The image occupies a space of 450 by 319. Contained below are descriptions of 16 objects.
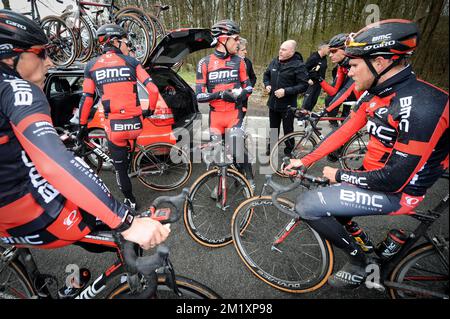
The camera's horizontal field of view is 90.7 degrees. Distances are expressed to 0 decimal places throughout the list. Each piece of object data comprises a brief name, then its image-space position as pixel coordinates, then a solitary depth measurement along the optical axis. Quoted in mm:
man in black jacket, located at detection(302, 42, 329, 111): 5272
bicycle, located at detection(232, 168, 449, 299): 1770
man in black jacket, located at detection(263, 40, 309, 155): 4355
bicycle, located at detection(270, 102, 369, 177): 4066
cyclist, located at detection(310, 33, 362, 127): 3881
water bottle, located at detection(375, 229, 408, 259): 2043
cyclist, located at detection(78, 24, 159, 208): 3043
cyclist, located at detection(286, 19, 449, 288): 1522
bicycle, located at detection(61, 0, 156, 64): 5230
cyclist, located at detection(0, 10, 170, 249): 1090
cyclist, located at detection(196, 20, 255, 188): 3285
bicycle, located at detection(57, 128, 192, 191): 3926
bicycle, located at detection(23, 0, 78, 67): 6094
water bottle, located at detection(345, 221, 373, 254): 2254
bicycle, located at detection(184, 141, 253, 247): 2768
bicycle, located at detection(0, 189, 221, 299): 1186
